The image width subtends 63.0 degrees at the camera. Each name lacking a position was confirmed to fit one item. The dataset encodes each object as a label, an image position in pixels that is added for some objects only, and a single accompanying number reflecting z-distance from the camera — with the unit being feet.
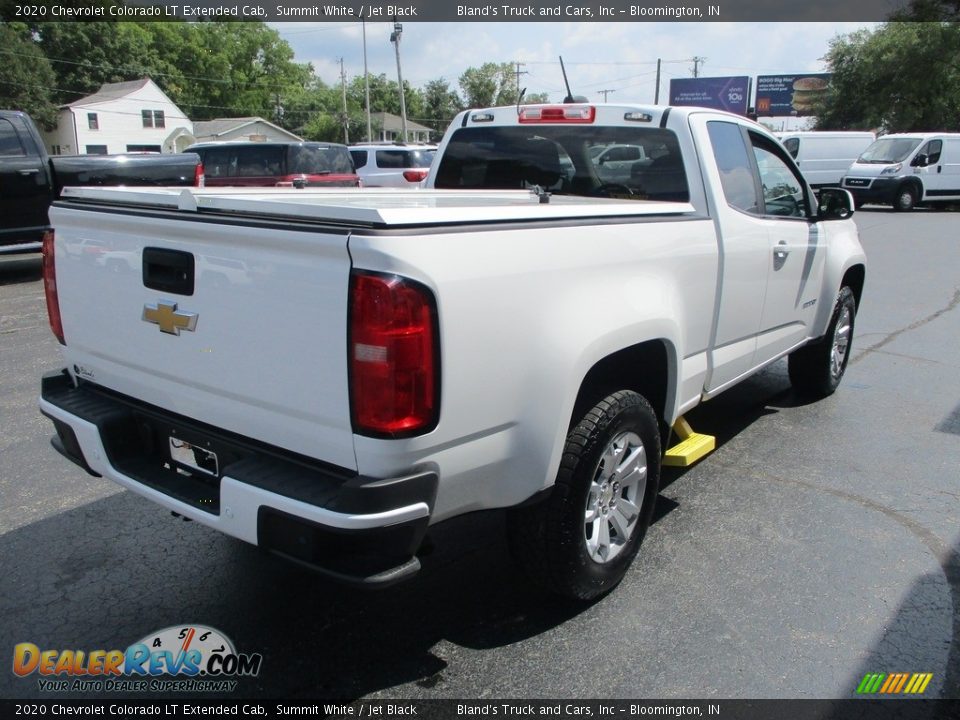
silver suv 63.36
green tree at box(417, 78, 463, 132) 364.79
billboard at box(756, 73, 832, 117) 176.86
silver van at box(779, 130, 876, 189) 83.97
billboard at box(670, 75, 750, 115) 177.47
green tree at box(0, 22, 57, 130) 193.57
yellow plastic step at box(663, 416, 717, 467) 11.91
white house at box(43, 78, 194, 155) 203.62
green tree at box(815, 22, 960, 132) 133.18
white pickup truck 7.17
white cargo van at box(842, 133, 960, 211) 72.54
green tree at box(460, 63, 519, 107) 320.29
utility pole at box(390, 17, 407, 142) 140.15
